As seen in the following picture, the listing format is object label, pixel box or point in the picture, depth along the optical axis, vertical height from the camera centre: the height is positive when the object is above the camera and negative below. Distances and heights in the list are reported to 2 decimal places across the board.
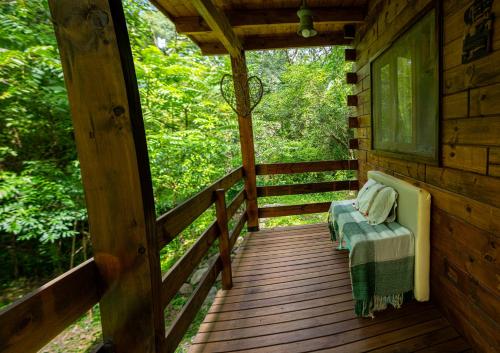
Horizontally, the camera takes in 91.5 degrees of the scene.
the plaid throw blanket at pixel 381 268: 1.75 -0.99
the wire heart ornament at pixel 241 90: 2.97 +0.68
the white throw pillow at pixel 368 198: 2.28 -0.63
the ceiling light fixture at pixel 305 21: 1.92 +0.91
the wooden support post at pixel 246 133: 2.96 +0.12
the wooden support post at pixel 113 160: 0.68 -0.02
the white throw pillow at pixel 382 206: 2.07 -0.65
